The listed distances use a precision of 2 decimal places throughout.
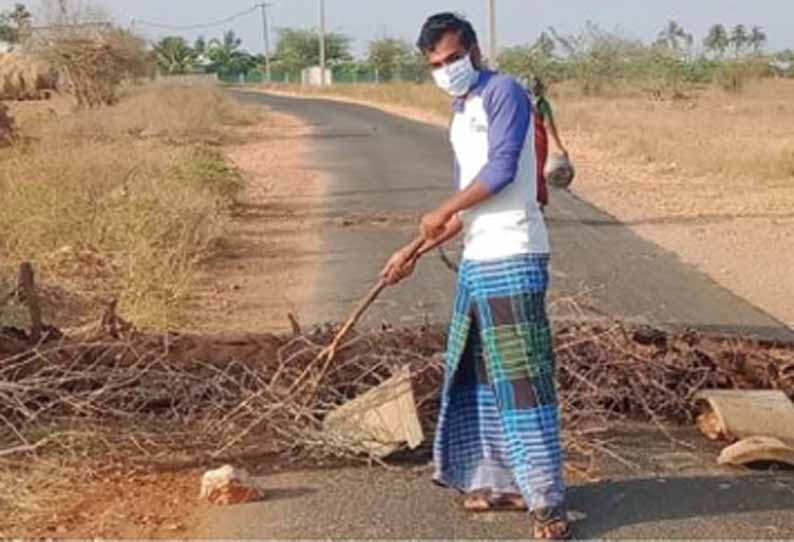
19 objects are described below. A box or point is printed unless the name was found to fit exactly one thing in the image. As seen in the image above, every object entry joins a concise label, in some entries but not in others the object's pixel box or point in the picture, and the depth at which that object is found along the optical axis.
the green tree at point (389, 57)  113.50
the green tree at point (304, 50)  129.38
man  4.92
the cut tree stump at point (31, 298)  6.66
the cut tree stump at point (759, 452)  5.84
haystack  44.44
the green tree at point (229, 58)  129.38
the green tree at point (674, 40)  75.00
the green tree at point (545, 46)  70.81
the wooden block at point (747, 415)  6.11
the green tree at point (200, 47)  126.88
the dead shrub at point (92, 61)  44.12
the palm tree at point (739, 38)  102.94
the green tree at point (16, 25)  46.48
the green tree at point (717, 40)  94.00
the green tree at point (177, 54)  108.16
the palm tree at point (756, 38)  106.44
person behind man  13.06
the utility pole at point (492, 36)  37.52
